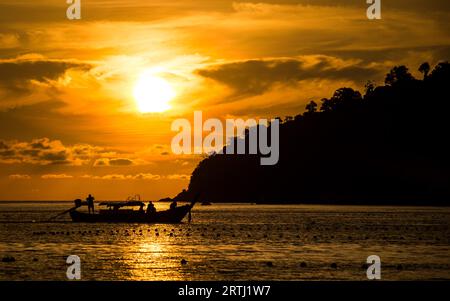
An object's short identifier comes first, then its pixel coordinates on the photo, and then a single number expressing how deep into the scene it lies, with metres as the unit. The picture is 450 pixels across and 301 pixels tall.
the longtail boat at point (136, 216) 128.12
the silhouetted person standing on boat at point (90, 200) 128.27
